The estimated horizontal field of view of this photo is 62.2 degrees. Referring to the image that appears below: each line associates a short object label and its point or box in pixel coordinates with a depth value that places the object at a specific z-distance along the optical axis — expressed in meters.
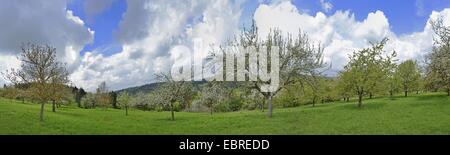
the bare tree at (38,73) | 35.81
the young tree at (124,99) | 75.93
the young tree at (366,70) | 51.22
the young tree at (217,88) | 40.59
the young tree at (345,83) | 51.96
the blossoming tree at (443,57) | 26.86
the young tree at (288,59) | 41.22
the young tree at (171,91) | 50.53
